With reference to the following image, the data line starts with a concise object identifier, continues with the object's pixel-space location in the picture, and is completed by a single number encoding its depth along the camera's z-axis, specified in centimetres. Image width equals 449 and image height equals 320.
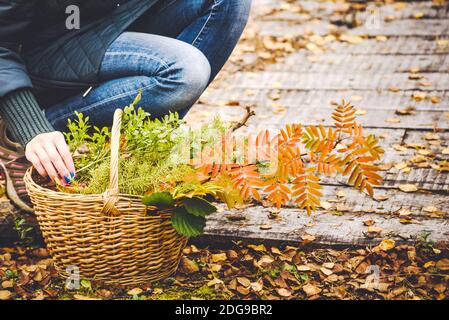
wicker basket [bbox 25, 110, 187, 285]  316
